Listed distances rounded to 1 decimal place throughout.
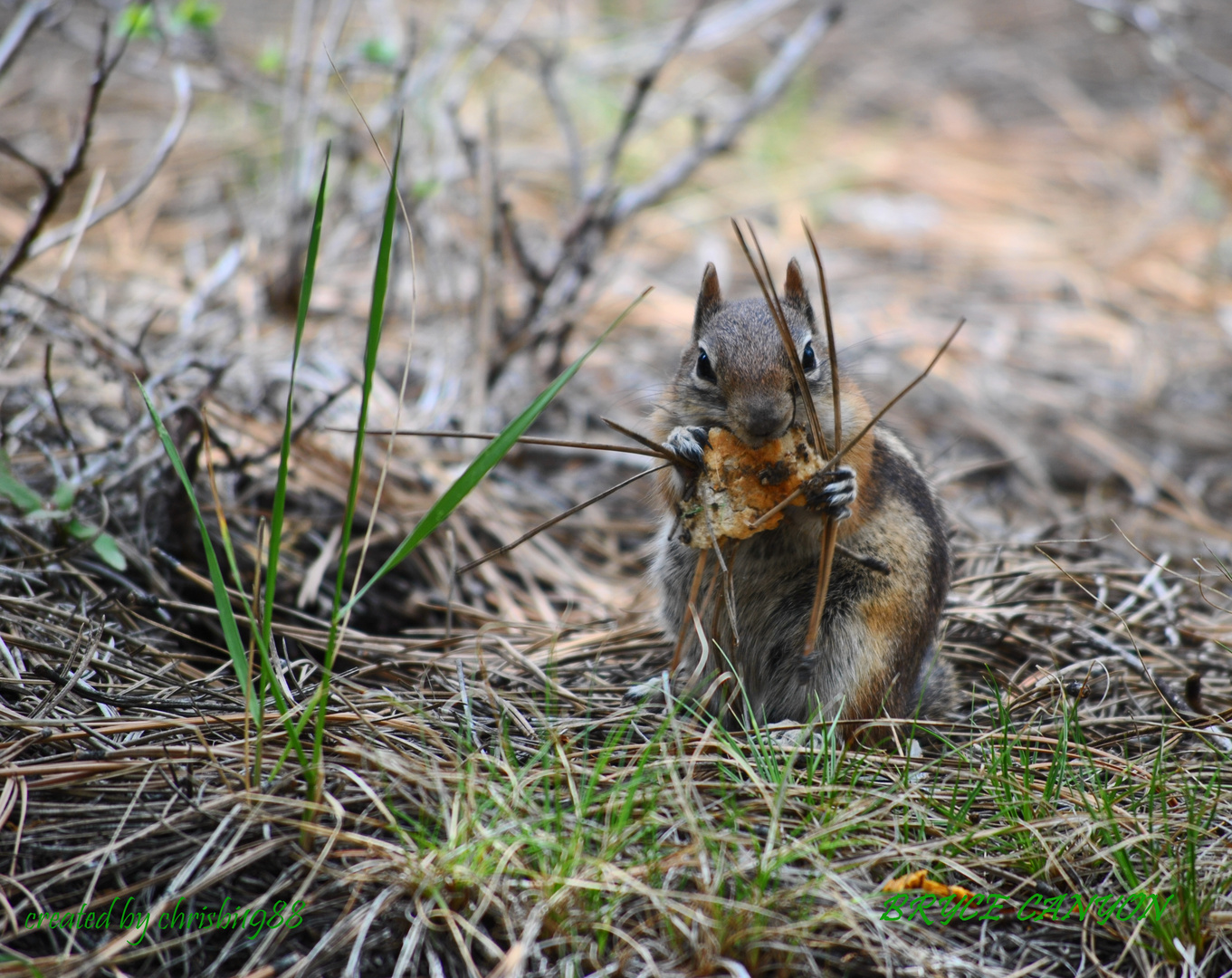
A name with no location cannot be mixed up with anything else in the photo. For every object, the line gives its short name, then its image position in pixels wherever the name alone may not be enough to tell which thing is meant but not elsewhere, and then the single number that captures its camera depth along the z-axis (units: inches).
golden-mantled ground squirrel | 189.0
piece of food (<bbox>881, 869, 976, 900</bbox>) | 136.6
